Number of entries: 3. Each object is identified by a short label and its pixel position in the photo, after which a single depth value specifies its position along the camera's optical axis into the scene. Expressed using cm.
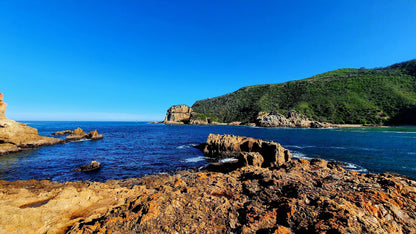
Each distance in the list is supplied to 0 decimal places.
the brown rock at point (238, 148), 1797
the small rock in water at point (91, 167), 1674
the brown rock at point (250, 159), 1539
